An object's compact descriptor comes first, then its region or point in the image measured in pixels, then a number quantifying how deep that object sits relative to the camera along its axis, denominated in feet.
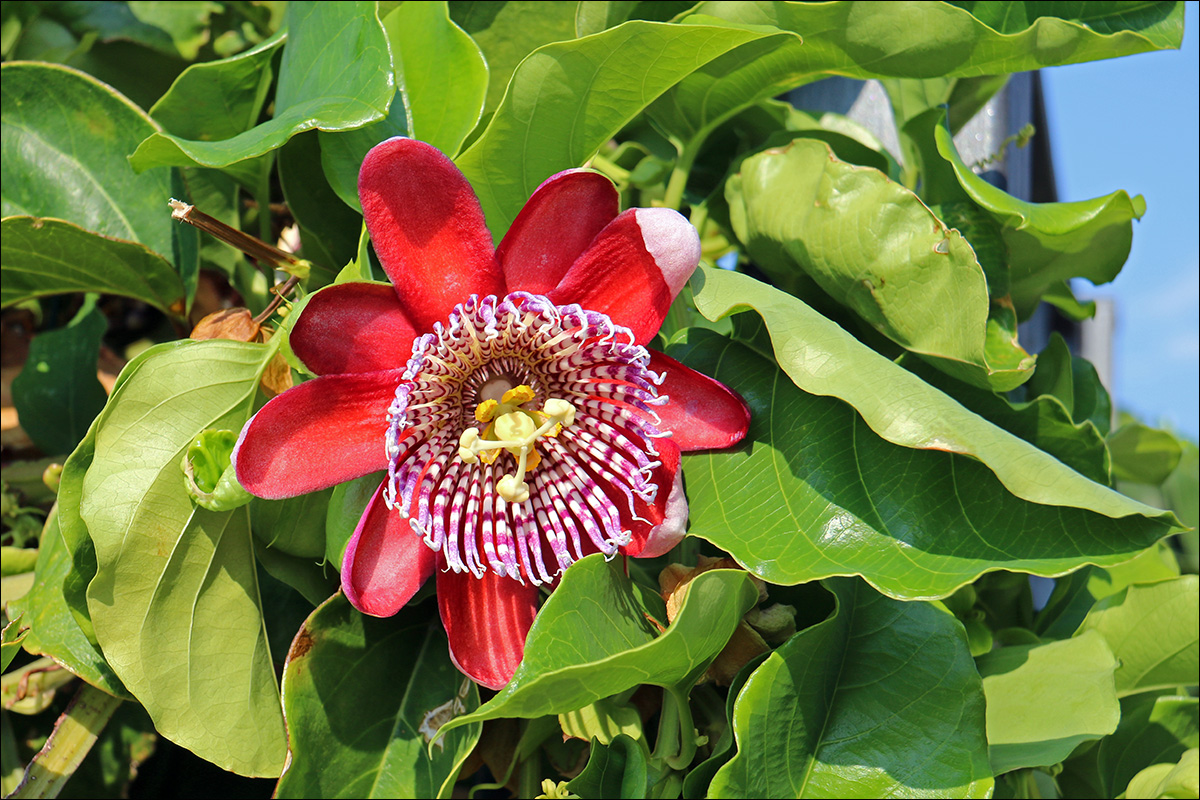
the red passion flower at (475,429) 1.27
